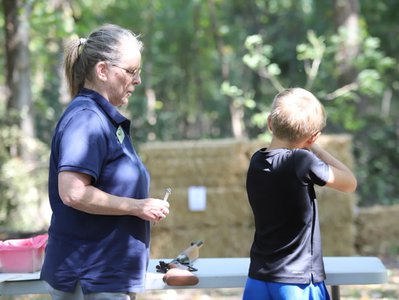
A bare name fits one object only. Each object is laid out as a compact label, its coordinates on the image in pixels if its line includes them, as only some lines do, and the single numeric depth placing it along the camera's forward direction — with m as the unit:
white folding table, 6.24
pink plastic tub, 6.44
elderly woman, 4.78
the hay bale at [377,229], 16.70
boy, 5.38
